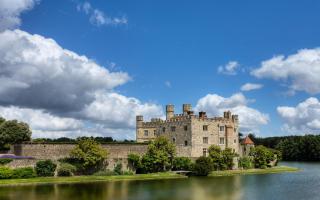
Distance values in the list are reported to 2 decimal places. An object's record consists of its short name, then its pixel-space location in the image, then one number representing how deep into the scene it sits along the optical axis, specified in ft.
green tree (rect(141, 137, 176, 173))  189.26
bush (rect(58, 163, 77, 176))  170.95
